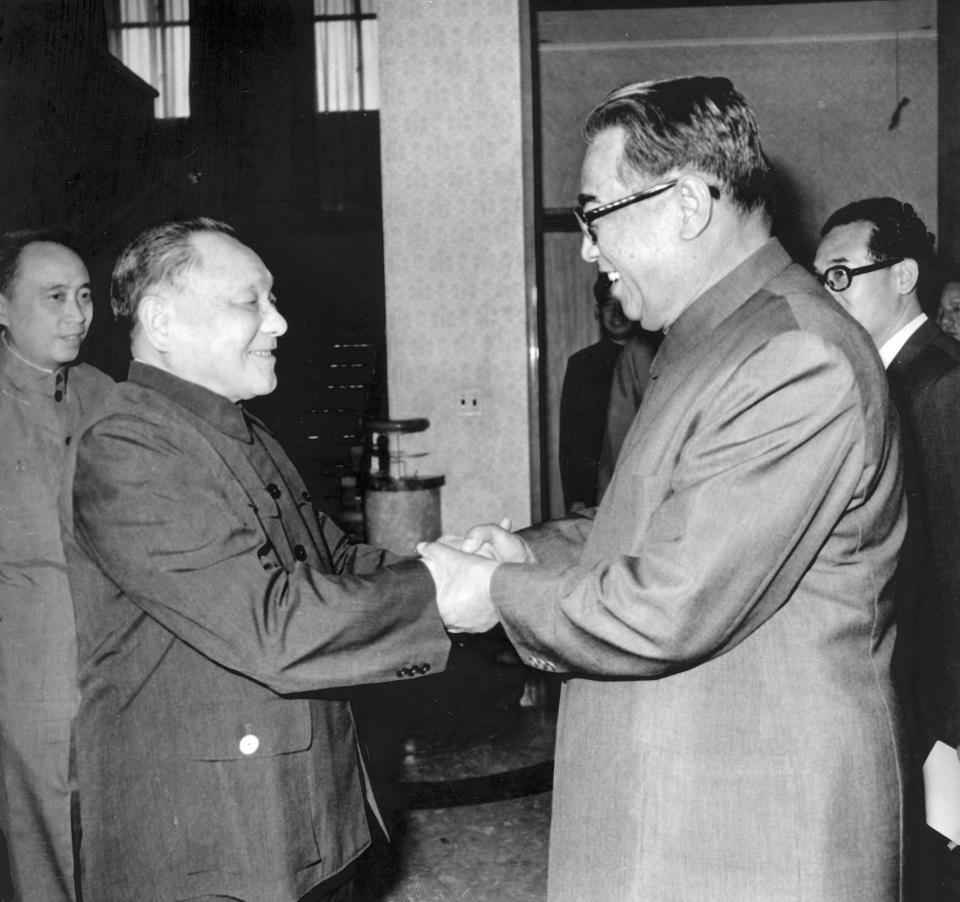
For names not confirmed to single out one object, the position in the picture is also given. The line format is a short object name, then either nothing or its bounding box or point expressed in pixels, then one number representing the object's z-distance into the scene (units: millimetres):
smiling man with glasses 1255
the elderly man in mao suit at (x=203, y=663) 1536
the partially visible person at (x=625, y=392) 4371
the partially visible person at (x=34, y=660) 2799
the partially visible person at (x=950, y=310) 3695
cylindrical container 5352
